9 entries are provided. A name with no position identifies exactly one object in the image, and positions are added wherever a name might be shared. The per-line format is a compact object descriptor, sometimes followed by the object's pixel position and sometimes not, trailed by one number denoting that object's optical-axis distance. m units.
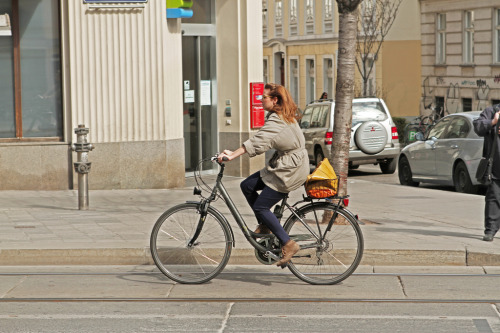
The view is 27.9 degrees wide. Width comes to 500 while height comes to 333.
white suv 22.25
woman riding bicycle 8.04
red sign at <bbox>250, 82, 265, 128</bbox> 17.34
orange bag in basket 8.16
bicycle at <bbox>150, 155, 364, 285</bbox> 8.27
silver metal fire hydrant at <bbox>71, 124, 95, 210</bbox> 12.40
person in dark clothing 10.08
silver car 16.62
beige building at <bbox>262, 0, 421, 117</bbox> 40.94
